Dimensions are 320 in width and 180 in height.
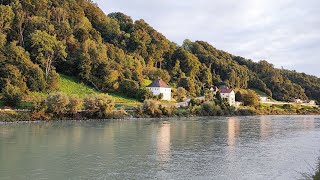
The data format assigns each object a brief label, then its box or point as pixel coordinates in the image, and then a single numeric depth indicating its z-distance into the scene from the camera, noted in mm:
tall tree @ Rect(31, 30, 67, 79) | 78188
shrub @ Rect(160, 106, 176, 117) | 69875
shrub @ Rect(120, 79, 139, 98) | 83375
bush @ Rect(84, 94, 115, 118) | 59844
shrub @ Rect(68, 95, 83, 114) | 57281
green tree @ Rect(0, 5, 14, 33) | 80875
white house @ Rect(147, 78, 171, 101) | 89812
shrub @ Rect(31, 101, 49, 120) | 54781
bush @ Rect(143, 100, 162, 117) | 67312
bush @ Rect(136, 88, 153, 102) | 81562
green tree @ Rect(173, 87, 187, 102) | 95375
